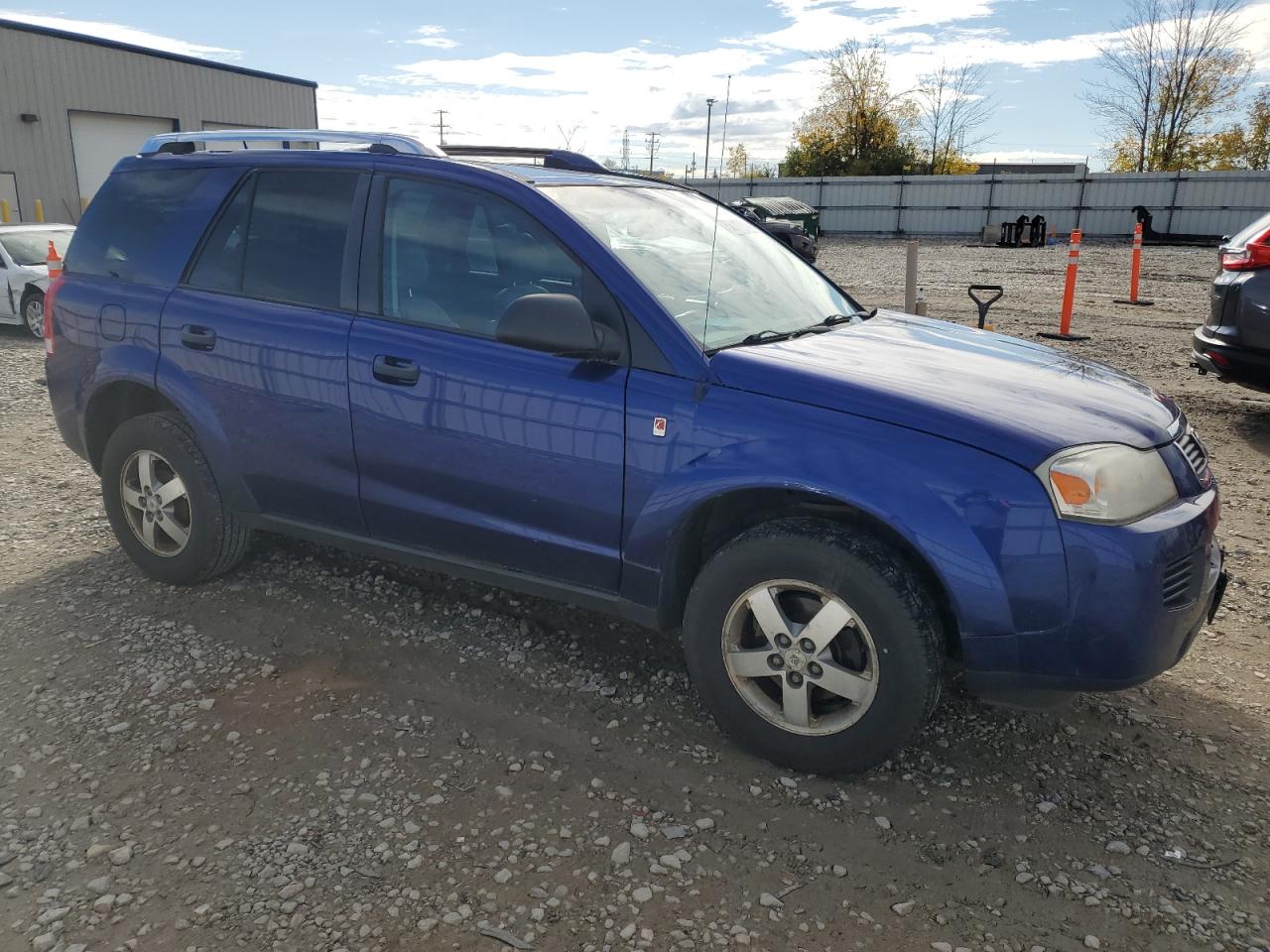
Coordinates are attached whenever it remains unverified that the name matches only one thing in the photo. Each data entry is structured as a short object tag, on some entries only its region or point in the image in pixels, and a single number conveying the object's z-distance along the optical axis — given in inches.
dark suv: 247.4
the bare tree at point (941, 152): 2092.8
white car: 470.9
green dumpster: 1010.1
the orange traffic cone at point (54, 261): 448.0
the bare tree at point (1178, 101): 1653.5
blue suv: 103.0
